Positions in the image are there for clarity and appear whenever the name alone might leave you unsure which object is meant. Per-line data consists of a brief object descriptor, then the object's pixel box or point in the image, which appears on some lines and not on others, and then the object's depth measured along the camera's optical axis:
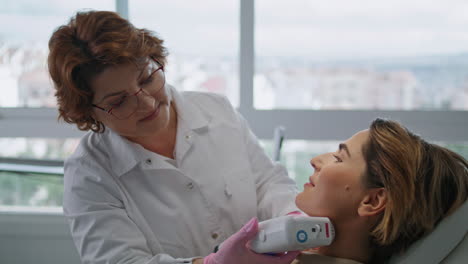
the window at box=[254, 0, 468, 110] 2.77
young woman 1.20
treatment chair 1.18
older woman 1.34
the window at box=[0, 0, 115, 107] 2.85
